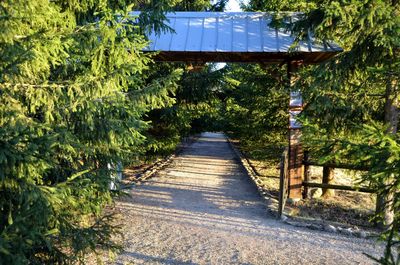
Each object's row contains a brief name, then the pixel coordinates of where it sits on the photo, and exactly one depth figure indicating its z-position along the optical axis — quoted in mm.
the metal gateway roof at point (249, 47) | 8797
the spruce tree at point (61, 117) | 3018
